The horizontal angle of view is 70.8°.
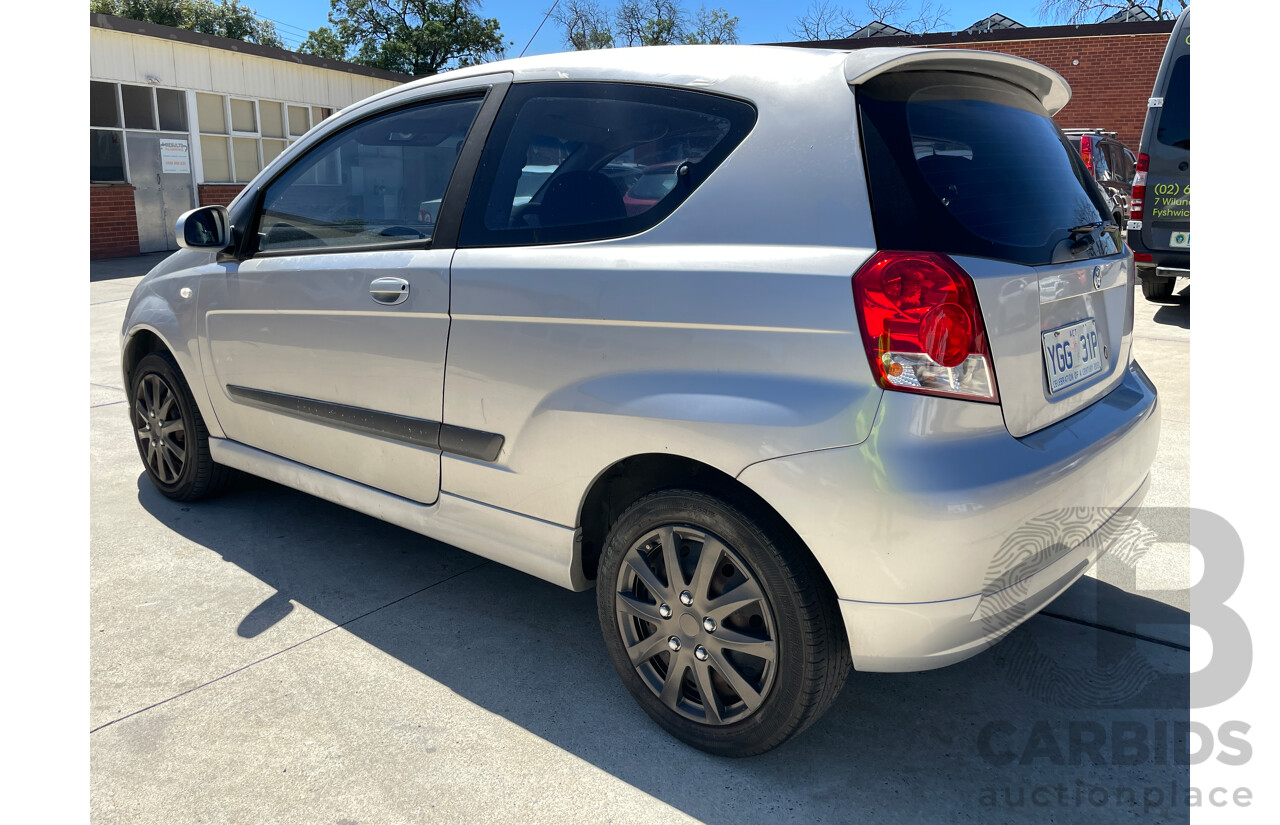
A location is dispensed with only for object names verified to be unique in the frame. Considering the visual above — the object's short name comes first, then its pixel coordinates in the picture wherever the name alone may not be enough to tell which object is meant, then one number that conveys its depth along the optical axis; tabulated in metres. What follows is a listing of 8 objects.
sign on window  17.36
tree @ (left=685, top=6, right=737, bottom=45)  47.66
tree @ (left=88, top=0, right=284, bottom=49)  42.75
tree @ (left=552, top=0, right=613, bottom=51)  36.00
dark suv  11.99
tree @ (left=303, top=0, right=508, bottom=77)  42.78
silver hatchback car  1.94
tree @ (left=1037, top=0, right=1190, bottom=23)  31.08
